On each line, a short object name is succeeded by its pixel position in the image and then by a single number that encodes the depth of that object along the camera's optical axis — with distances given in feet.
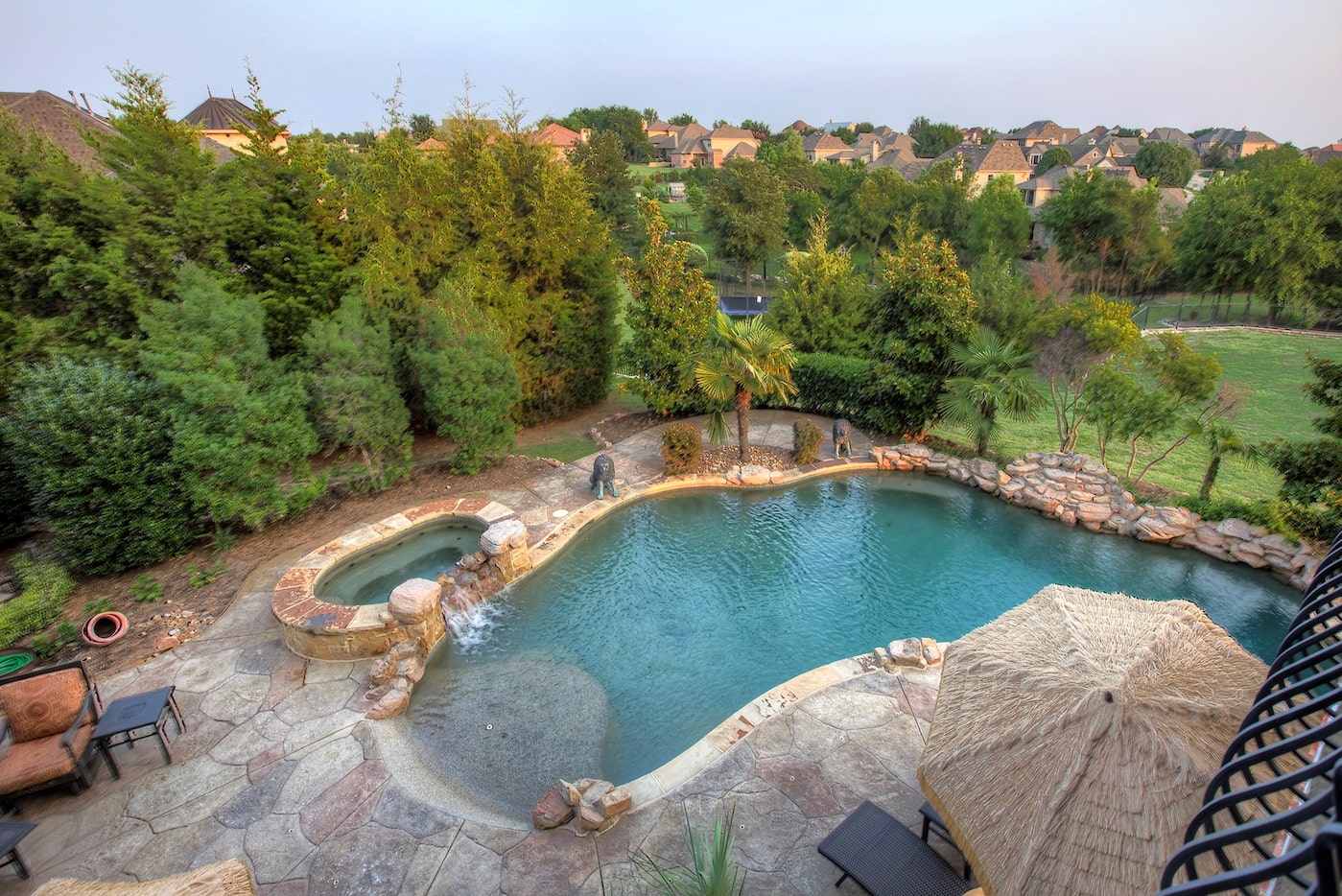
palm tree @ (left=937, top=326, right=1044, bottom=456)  37.68
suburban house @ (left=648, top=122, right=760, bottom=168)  276.62
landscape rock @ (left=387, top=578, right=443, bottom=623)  24.86
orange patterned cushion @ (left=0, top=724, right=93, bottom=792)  18.19
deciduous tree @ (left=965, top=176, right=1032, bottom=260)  92.22
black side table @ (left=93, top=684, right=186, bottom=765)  18.86
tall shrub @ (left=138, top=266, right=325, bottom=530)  28.86
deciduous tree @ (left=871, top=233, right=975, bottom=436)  40.65
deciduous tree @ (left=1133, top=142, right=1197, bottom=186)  184.65
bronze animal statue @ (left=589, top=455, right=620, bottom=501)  36.35
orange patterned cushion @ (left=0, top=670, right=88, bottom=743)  19.10
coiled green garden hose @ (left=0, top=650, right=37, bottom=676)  24.13
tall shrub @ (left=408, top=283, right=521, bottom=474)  37.01
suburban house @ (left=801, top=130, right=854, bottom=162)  266.98
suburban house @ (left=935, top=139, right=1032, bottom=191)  176.55
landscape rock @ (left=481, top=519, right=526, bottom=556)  29.22
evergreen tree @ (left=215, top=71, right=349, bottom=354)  37.14
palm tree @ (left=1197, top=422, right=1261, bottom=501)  32.37
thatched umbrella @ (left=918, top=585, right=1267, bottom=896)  11.06
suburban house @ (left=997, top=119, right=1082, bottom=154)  288.51
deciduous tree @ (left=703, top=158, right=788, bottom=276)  100.99
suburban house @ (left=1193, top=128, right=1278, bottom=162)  255.70
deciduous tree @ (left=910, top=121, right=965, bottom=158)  301.43
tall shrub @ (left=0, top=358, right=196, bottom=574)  26.96
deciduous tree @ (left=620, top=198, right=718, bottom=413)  42.75
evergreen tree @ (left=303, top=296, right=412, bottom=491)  34.01
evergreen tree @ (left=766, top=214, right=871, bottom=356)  51.34
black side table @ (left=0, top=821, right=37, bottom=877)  15.48
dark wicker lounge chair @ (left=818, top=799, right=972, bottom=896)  14.43
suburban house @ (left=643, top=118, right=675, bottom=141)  347.56
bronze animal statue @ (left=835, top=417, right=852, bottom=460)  41.37
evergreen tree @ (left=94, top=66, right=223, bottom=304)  32.91
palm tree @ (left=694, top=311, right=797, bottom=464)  38.17
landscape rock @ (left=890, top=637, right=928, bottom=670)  23.22
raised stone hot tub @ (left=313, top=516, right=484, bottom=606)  29.43
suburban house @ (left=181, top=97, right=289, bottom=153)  112.78
